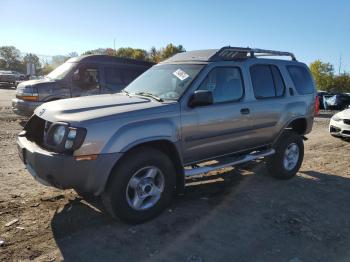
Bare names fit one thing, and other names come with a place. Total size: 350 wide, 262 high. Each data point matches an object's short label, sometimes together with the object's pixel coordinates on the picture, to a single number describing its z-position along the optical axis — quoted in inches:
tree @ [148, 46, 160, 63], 2559.1
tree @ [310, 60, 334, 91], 2768.2
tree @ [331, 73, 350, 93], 2667.3
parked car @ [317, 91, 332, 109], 1045.8
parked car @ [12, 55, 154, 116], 431.8
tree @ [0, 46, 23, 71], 3036.4
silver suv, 164.7
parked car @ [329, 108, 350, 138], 420.2
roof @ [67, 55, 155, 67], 453.0
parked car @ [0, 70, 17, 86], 1390.3
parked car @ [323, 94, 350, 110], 1031.0
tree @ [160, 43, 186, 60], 2667.3
